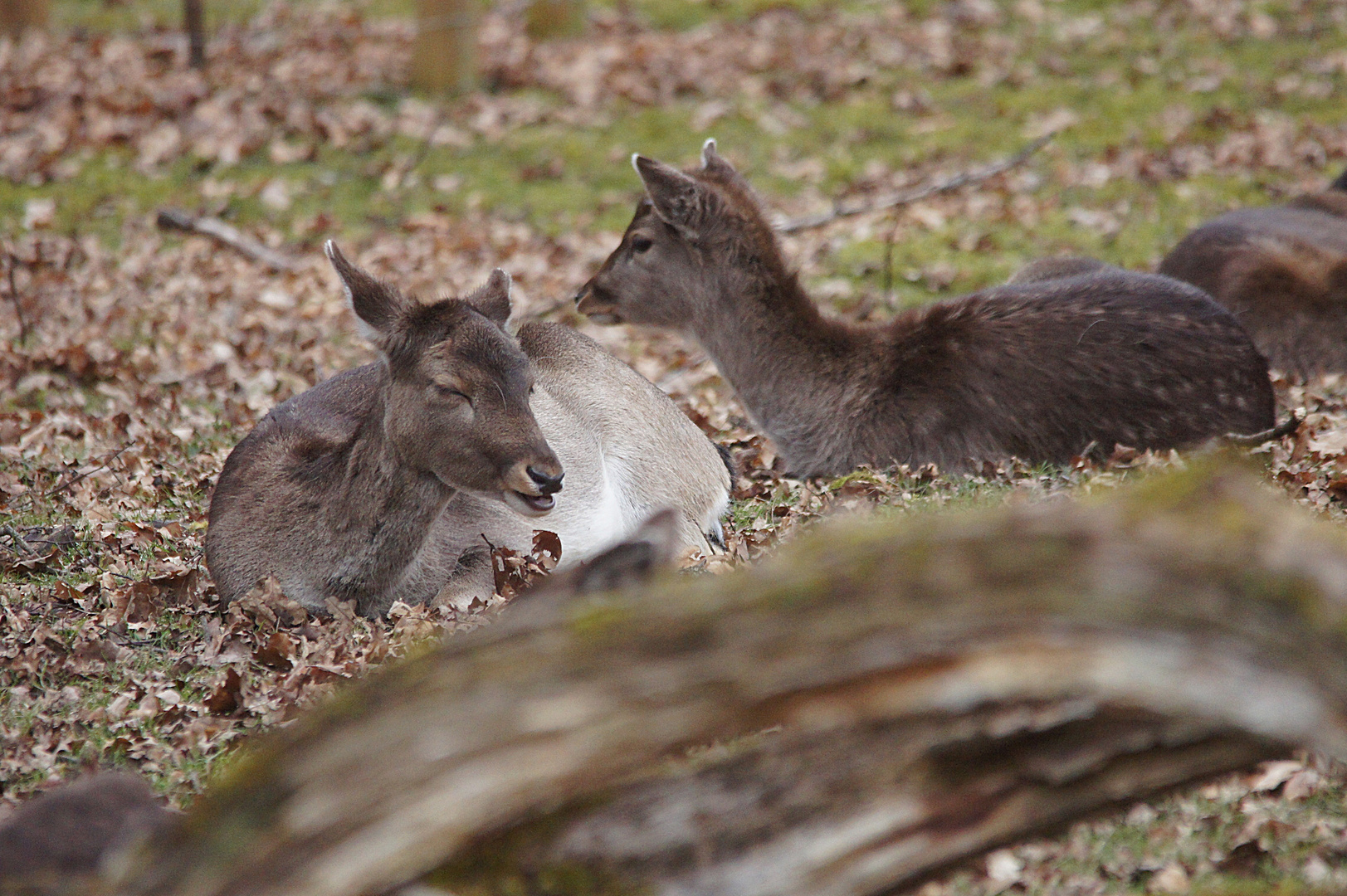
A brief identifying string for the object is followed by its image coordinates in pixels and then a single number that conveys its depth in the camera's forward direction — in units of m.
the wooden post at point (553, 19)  36.84
